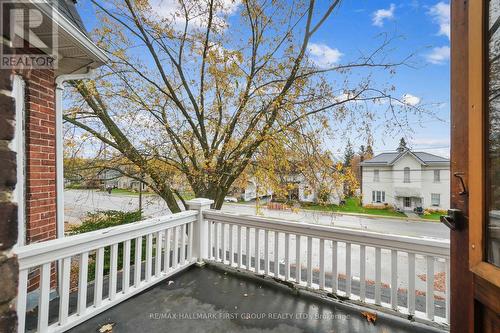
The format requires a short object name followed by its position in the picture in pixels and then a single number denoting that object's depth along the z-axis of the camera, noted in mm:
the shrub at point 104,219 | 4668
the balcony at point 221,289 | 1973
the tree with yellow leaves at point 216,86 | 4809
